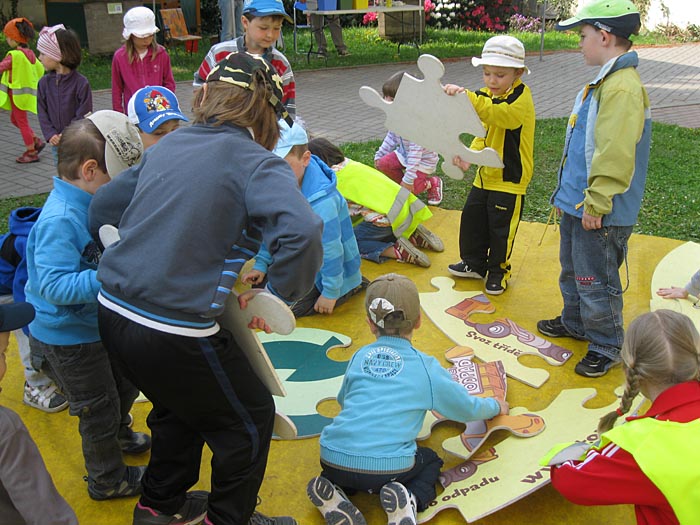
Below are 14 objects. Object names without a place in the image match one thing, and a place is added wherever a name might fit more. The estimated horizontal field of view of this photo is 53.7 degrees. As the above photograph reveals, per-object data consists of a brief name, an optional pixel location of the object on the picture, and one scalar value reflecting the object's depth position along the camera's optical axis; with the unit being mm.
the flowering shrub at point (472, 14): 17906
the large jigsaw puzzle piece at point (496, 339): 3680
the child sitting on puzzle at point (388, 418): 2627
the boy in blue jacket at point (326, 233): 3869
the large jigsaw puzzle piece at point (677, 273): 3927
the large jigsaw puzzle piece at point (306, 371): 3355
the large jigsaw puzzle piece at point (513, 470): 2633
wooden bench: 13984
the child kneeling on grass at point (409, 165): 5637
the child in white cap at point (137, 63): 5762
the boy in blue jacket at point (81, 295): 2607
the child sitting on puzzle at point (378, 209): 4906
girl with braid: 1878
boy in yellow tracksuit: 4098
